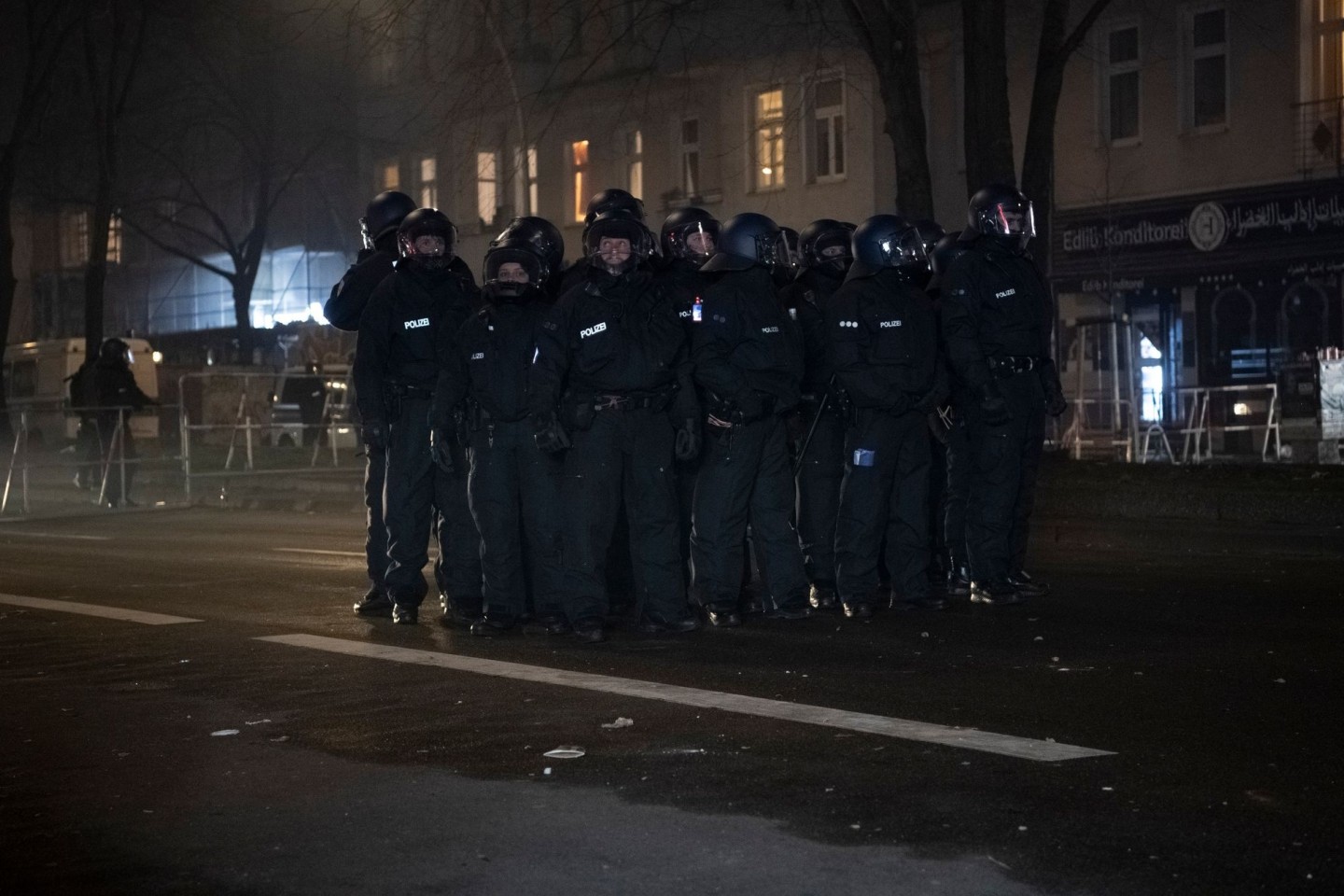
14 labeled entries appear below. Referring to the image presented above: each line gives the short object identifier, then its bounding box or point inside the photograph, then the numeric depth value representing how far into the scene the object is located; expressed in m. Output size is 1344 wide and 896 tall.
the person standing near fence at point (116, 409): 45.28
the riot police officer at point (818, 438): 20.44
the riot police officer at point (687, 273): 18.70
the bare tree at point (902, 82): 34.59
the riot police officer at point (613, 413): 18.17
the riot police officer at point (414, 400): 19.70
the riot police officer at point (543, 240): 18.86
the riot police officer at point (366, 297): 20.59
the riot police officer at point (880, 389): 19.56
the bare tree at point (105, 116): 62.28
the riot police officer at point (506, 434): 18.48
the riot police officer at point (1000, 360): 19.84
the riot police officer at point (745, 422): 18.75
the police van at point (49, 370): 73.50
